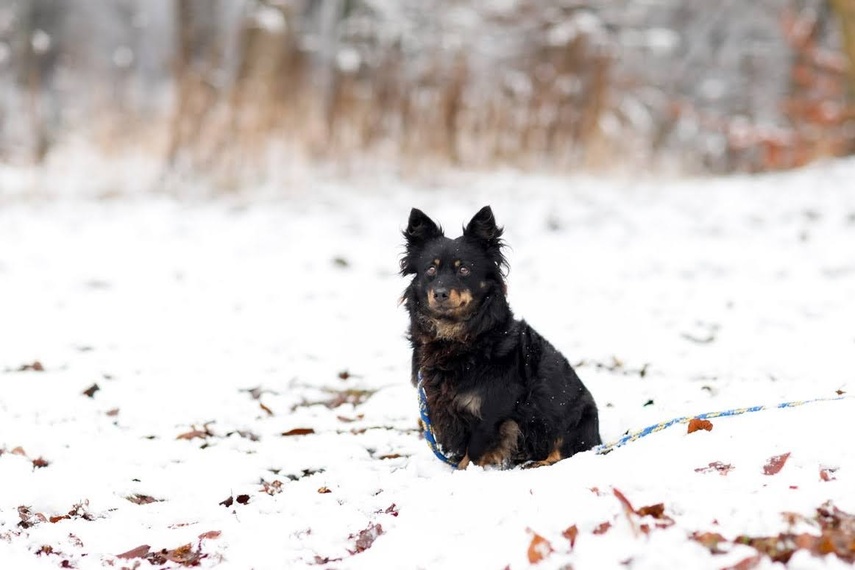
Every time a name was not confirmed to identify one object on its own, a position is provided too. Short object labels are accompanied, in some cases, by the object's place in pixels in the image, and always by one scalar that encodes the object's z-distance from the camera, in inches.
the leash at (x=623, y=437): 320.8
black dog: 330.6
